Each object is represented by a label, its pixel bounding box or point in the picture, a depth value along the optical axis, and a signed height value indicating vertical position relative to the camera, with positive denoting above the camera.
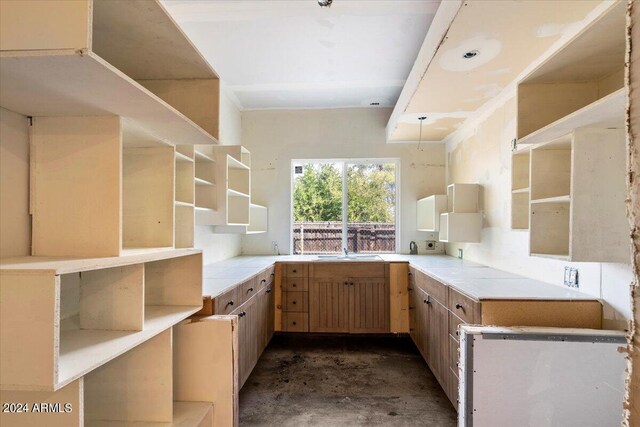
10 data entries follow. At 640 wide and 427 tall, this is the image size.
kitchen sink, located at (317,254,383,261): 3.81 -0.51
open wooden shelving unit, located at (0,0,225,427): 0.82 +0.02
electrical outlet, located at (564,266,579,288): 1.97 -0.36
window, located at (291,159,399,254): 4.41 +0.11
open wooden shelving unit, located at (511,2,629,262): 1.35 +0.35
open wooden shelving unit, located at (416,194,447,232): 3.73 +0.06
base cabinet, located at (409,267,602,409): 1.81 -0.59
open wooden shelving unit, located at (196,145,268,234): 2.83 +0.22
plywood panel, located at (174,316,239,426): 1.63 -0.74
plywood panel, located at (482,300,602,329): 1.79 -0.52
